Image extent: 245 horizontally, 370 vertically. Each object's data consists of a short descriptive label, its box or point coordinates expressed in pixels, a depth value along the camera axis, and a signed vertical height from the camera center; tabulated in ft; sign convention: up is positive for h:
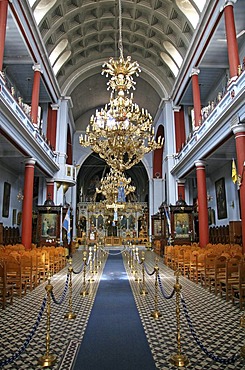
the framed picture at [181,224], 56.59 +1.87
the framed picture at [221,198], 56.59 +7.23
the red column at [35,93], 50.47 +25.96
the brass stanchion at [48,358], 11.14 -5.07
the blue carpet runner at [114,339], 11.17 -5.19
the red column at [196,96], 52.21 +26.25
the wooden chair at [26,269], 25.12 -3.24
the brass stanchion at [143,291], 23.88 -5.04
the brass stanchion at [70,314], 17.33 -5.08
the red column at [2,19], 32.94 +25.98
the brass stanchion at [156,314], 17.49 -5.10
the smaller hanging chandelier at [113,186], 57.06 +10.39
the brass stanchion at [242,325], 9.67 -3.73
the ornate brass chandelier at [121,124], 33.63 +13.80
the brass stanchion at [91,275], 30.88 -5.13
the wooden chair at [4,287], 19.35 -3.80
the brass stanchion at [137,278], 30.69 -5.10
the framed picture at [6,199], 55.43 +7.12
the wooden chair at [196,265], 29.37 -3.44
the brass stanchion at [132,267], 38.00 -5.01
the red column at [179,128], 70.64 +26.98
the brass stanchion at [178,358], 11.12 -5.09
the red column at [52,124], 68.18 +27.27
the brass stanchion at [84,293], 23.58 -5.06
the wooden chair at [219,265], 23.72 -2.73
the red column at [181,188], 68.44 +11.14
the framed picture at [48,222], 55.21 +2.36
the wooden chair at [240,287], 18.61 -3.85
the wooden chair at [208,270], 25.94 -3.77
